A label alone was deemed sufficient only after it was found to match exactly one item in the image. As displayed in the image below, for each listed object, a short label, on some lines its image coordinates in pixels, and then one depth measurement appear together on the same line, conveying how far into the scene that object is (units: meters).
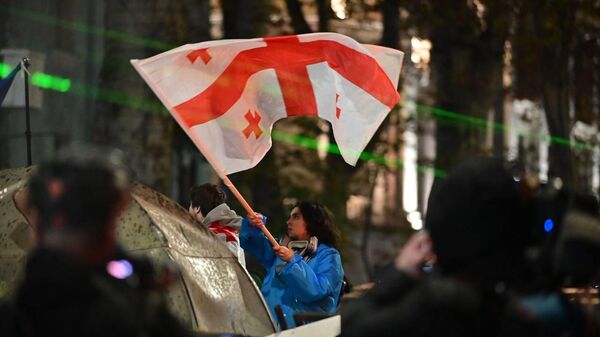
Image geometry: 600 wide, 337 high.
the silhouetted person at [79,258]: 6.38
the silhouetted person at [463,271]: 7.10
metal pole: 13.75
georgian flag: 13.78
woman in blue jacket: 13.89
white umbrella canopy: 11.34
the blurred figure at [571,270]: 7.58
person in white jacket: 14.64
